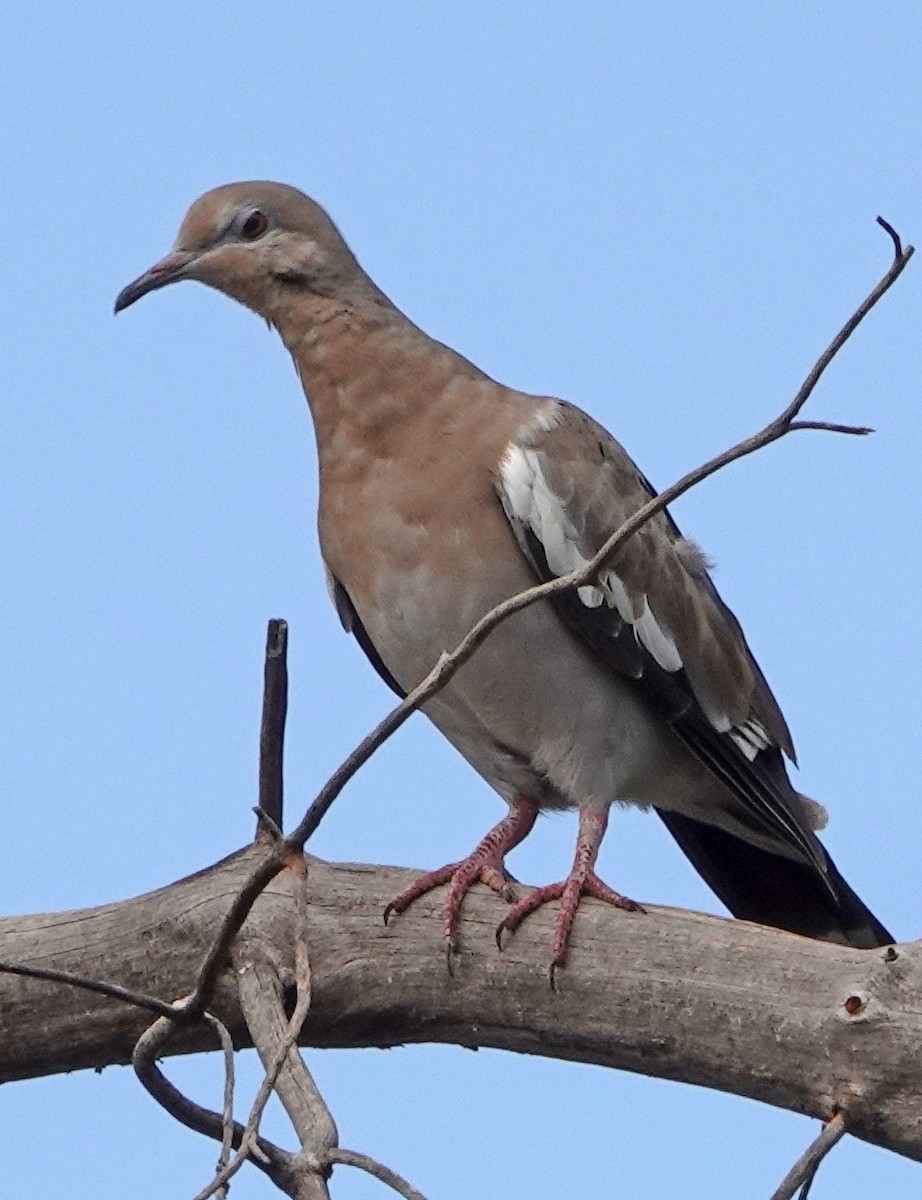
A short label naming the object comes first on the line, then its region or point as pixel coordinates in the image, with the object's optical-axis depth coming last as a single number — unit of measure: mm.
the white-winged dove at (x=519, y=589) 8281
